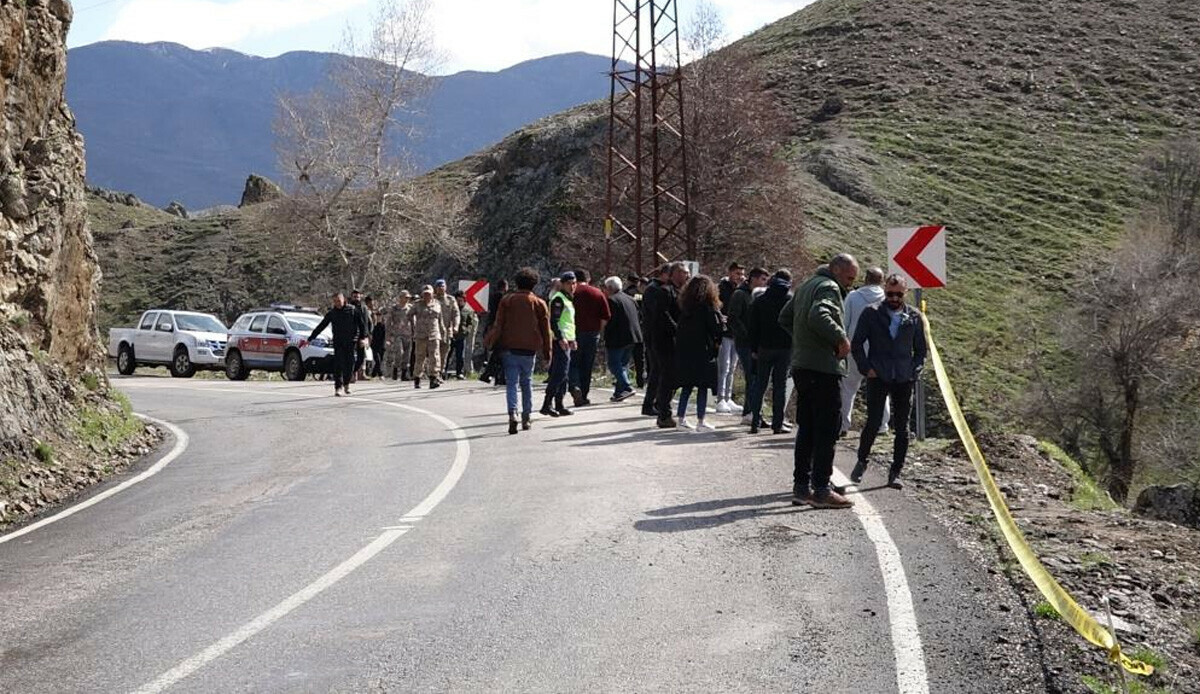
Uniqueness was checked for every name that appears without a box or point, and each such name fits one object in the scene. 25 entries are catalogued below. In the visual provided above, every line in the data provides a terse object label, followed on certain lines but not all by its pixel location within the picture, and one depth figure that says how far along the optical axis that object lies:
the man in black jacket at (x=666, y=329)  16.88
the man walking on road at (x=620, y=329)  21.00
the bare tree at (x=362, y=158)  56.03
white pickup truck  36.22
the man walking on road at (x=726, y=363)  19.25
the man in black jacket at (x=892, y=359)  12.08
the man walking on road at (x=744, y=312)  17.25
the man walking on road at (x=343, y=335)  25.12
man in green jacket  10.82
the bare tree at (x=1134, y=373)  41.41
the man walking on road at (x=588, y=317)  20.19
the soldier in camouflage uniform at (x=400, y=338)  31.23
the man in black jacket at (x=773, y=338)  15.72
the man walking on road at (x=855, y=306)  14.28
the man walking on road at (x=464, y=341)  31.47
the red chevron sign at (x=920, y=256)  16.00
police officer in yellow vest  19.17
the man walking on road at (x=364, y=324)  28.11
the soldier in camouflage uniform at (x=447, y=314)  29.77
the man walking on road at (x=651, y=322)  17.38
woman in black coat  16.41
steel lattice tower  36.91
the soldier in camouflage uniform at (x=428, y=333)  26.77
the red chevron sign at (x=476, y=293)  34.16
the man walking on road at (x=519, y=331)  16.52
